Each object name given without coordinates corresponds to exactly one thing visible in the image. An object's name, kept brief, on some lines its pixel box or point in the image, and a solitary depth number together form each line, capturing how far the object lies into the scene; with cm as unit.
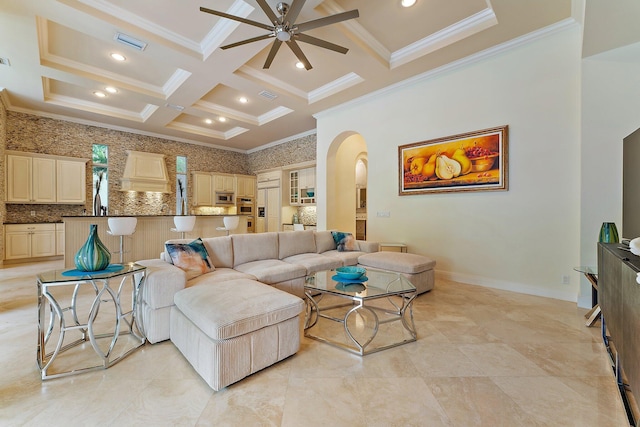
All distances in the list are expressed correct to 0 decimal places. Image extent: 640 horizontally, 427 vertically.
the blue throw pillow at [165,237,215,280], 265
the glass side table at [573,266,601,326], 253
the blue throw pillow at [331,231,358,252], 435
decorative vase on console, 249
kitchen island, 462
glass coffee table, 219
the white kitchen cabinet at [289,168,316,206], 745
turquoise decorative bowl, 253
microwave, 848
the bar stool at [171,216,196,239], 491
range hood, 685
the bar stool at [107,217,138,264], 430
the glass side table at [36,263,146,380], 182
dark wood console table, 117
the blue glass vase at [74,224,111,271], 197
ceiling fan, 248
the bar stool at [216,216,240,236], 545
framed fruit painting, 373
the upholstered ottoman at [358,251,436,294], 338
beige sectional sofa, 223
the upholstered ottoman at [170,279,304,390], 166
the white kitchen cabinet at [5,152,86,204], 554
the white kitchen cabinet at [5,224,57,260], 548
